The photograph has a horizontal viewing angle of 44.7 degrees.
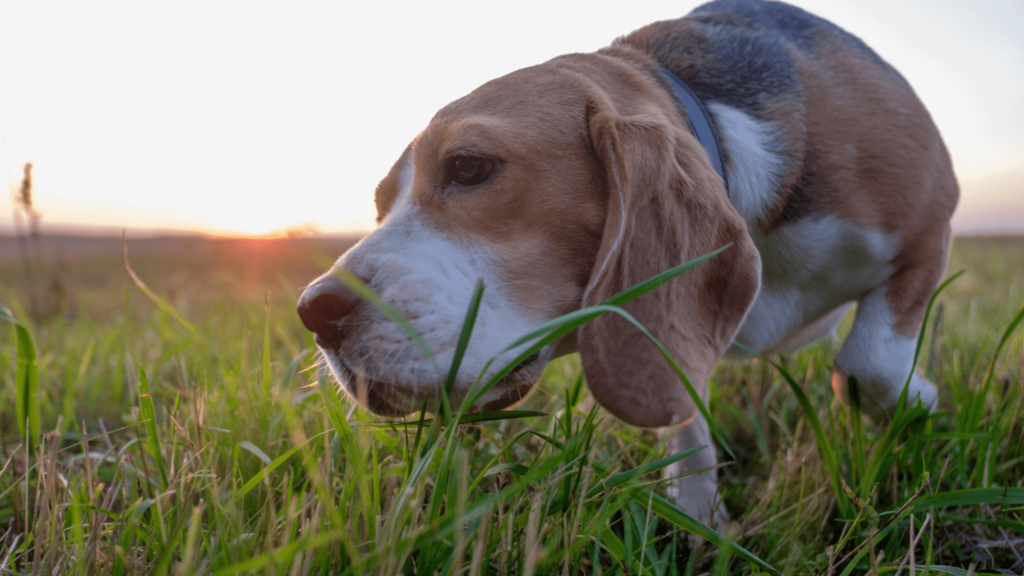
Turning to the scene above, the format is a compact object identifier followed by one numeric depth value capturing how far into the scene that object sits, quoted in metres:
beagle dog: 0.50
